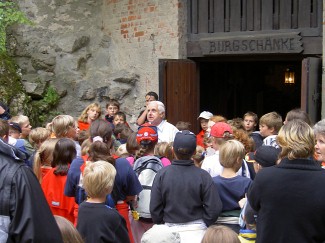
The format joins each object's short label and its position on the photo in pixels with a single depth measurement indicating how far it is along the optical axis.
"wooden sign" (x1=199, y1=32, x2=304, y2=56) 9.27
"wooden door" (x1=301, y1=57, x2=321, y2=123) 8.59
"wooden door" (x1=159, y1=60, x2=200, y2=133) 10.45
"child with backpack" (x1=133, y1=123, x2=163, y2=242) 5.48
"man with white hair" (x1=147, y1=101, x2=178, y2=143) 7.61
